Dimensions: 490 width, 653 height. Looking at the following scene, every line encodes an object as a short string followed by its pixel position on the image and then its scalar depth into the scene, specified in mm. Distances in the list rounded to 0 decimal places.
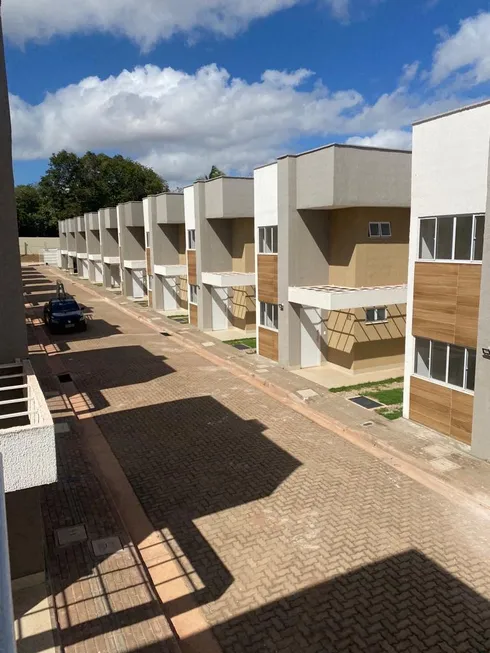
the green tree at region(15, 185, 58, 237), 83562
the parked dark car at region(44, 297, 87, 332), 26875
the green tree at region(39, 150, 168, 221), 75562
